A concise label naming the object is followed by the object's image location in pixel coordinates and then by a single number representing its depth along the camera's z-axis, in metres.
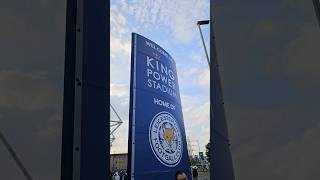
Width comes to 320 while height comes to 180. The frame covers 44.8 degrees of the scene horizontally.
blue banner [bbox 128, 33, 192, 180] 6.00
